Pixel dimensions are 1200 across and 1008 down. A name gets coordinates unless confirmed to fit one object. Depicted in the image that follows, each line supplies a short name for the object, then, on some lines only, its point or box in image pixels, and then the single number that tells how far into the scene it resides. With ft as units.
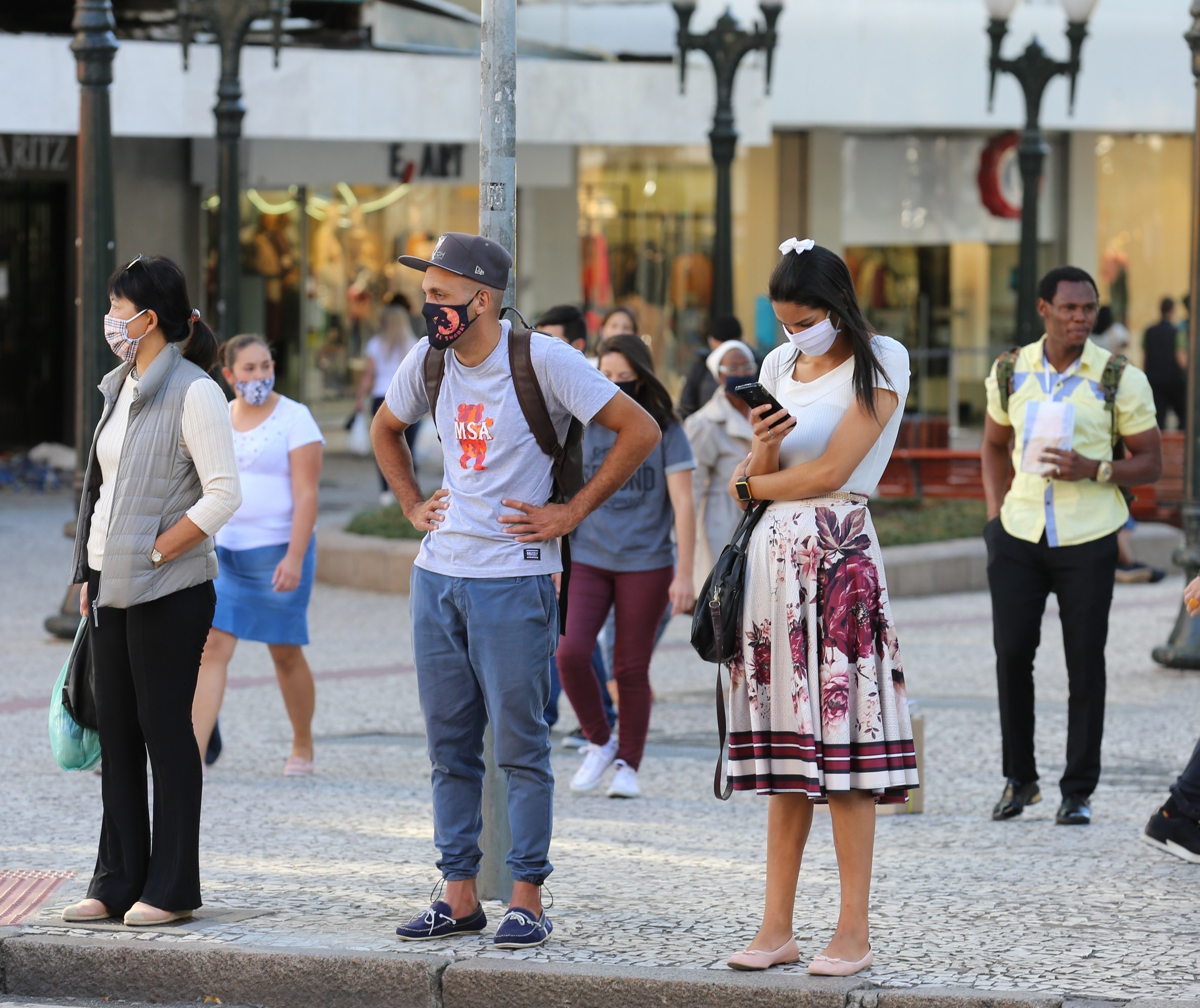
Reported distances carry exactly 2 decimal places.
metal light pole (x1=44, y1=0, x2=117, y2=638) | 72.43
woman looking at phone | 32.17
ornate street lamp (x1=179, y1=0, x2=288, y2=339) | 99.25
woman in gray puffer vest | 35.86
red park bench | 114.32
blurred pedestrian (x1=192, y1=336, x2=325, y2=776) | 51.72
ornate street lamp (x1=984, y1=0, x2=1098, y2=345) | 111.34
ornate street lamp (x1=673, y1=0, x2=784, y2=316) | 110.63
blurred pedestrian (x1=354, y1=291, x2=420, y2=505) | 127.95
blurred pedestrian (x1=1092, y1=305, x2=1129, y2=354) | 121.19
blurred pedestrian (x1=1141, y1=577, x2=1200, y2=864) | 41.65
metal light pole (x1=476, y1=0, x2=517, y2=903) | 36.73
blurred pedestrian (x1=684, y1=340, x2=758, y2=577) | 59.00
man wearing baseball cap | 33.76
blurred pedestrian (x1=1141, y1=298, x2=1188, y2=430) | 145.07
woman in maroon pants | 50.70
